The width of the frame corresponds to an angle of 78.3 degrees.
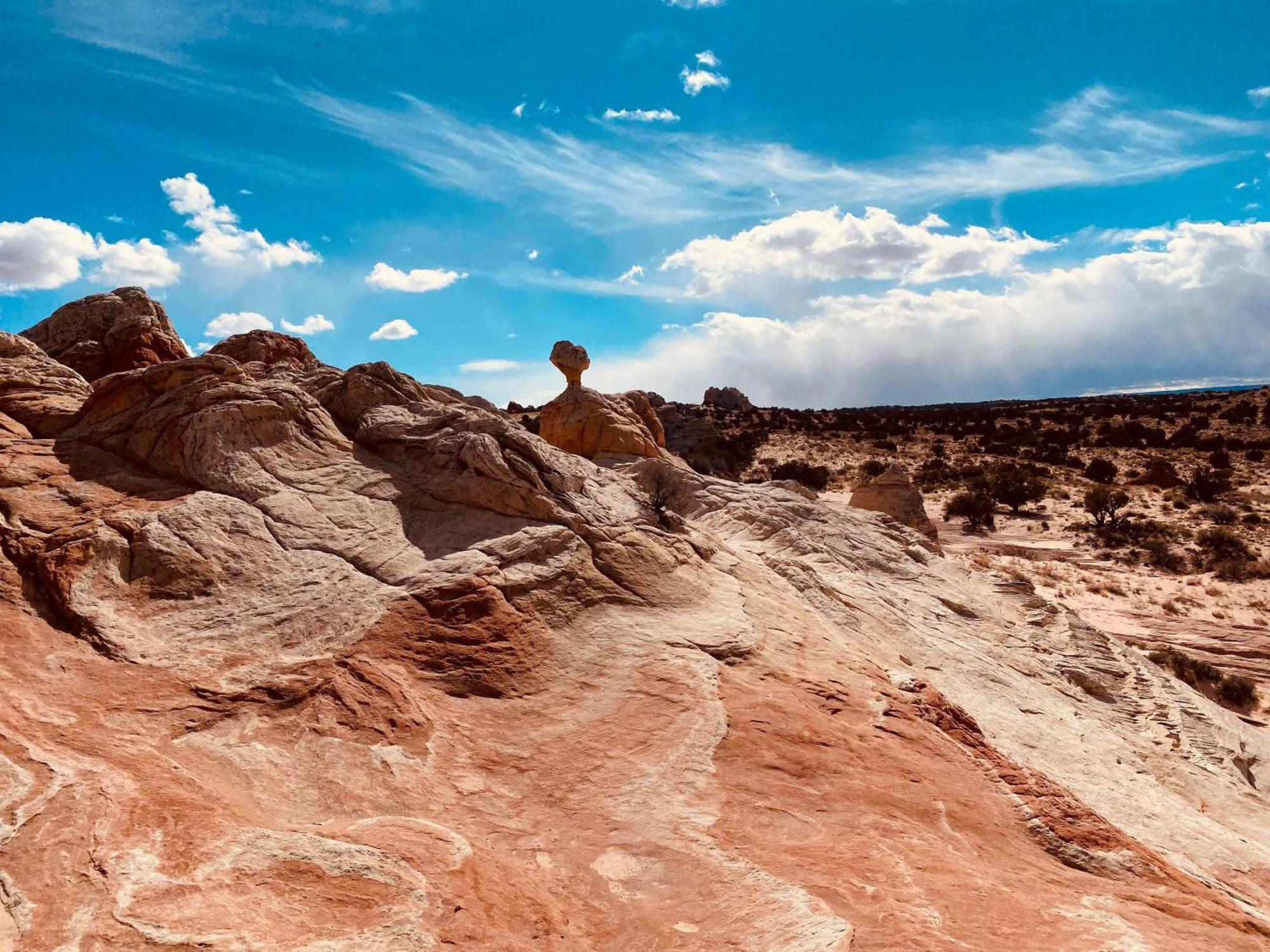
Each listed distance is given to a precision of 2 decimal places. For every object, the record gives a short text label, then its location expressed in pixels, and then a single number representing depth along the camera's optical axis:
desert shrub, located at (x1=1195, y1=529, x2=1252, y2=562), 27.94
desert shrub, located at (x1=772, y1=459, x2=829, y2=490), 43.75
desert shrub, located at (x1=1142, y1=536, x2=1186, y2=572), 27.77
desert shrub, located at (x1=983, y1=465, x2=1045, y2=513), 38.09
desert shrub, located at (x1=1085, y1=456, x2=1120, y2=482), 42.97
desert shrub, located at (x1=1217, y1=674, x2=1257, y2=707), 17.52
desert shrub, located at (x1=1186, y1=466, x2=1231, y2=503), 37.72
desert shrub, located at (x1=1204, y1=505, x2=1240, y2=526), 32.91
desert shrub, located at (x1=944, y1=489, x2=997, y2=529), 35.41
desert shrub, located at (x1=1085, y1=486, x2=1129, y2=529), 34.00
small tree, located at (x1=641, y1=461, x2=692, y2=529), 16.61
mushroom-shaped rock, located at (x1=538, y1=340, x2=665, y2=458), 22.45
